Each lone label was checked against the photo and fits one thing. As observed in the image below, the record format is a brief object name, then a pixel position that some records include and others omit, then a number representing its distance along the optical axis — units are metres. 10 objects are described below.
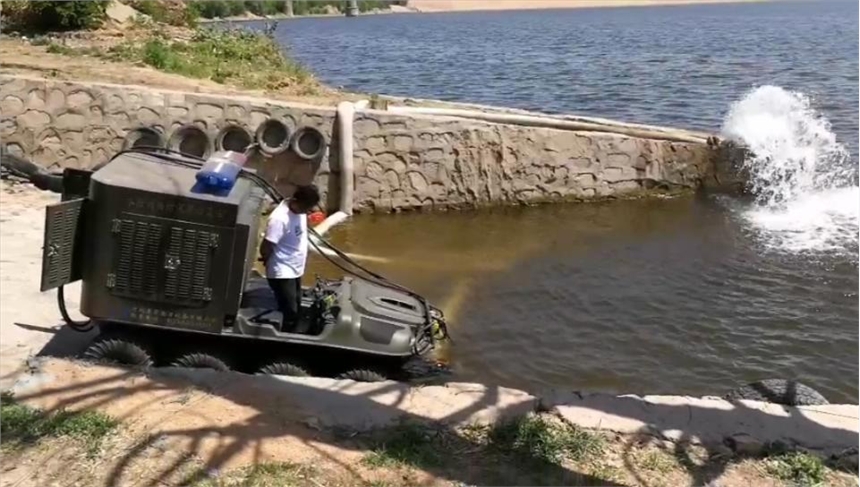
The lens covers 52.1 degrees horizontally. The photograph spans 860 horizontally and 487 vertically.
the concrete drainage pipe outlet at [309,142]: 12.29
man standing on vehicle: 6.52
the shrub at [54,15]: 18.25
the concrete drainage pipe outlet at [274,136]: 12.14
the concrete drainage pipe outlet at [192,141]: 11.81
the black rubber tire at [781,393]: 6.00
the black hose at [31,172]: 7.41
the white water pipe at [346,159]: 12.44
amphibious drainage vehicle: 5.91
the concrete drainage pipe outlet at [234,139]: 12.04
